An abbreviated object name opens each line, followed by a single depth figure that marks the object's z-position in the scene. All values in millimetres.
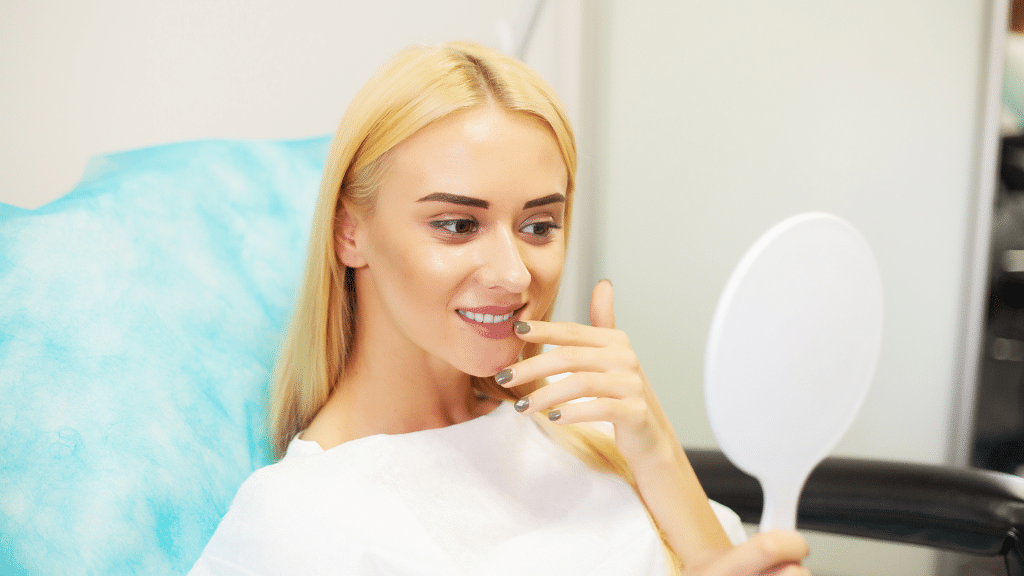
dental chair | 612
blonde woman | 649
